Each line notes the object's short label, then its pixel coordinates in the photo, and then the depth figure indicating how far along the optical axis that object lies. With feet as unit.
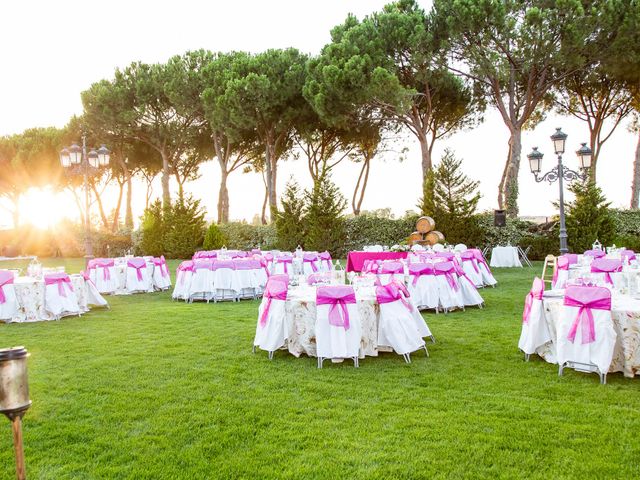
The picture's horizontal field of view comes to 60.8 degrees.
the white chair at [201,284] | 34.24
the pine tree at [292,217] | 64.59
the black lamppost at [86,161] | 41.01
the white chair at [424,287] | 27.53
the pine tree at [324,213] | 62.90
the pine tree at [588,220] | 53.62
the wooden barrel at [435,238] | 55.11
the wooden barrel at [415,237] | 56.59
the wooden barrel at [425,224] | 57.41
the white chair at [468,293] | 28.76
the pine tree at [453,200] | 58.39
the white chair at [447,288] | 27.50
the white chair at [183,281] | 34.71
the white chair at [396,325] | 17.51
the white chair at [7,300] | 27.58
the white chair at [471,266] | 36.01
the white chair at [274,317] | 18.26
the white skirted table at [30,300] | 27.73
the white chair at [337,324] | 17.01
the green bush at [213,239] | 70.28
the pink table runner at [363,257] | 40.83
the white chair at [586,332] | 14.39
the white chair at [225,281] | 34.37
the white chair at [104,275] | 39.70
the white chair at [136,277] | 39.99
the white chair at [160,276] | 41.75
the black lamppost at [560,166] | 32.81
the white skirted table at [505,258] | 52.70
